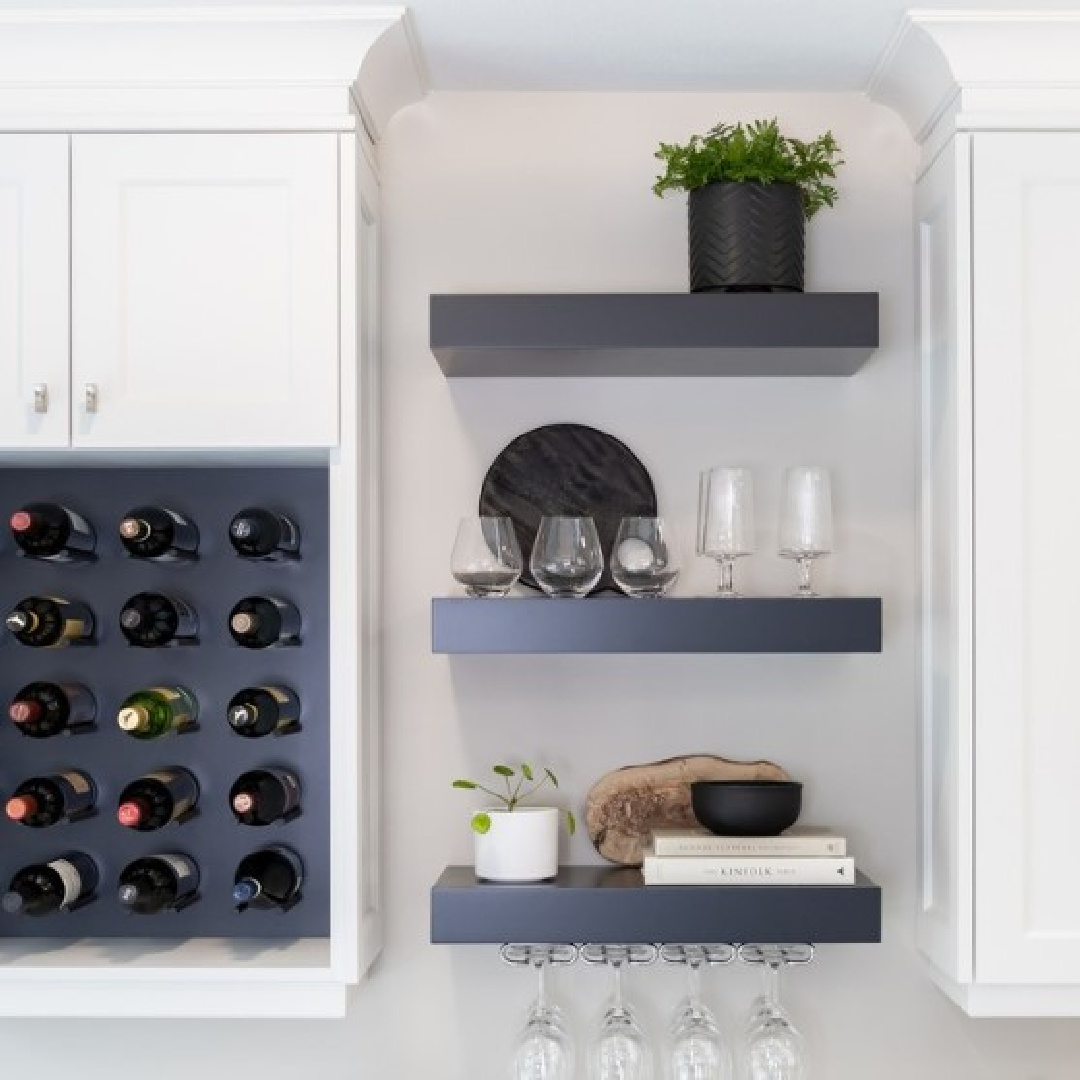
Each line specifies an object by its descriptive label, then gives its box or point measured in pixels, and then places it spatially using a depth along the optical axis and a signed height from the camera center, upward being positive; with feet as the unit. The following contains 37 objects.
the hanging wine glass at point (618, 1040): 7.14 -2.47
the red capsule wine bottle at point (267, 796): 6.97 -1.24
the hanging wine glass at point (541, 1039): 7.15 -2.47
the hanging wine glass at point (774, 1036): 7.16 -2.46
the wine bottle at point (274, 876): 7.25 -1.68
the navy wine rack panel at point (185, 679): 7.56 -0.69
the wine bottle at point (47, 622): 7.06 -0.36
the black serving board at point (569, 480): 7.70 +0.39
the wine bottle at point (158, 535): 6.96 +0.08
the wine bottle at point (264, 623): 6.95 -0.36
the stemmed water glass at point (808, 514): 7.08 +0.19
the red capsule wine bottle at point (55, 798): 7.06 -1.27
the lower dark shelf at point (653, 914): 6.83 -1.75
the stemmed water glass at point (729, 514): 7.07 +0.19
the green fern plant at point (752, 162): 7.06 +1.96
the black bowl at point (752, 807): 7.06 -1.28
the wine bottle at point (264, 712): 7.10 -0.82
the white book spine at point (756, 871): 6.95 -1.57
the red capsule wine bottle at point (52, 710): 6.93 -0.80
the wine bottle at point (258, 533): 7.00 +0.09
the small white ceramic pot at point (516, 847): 7.11 -1.49
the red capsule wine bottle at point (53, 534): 7.11 +0.09
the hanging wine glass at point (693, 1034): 7.14 -2.44
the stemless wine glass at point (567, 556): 7.00 -0.02
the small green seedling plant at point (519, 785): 7.39 -1.26
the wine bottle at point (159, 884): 6.94 -1.67
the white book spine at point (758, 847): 7.00 -1.46
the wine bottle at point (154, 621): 7.30 -0.36
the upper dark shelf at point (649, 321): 6.91 +1.12
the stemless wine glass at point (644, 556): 7.06 -0.02
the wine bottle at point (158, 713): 6.95 -0.82
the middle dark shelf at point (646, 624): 6.87 -0.35
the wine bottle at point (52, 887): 6.95 -1.69
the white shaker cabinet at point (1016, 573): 6.68 -0.10
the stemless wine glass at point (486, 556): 7.02 -0.02
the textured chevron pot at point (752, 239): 7.09 +1.57
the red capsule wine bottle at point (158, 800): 6.88 -1.25
